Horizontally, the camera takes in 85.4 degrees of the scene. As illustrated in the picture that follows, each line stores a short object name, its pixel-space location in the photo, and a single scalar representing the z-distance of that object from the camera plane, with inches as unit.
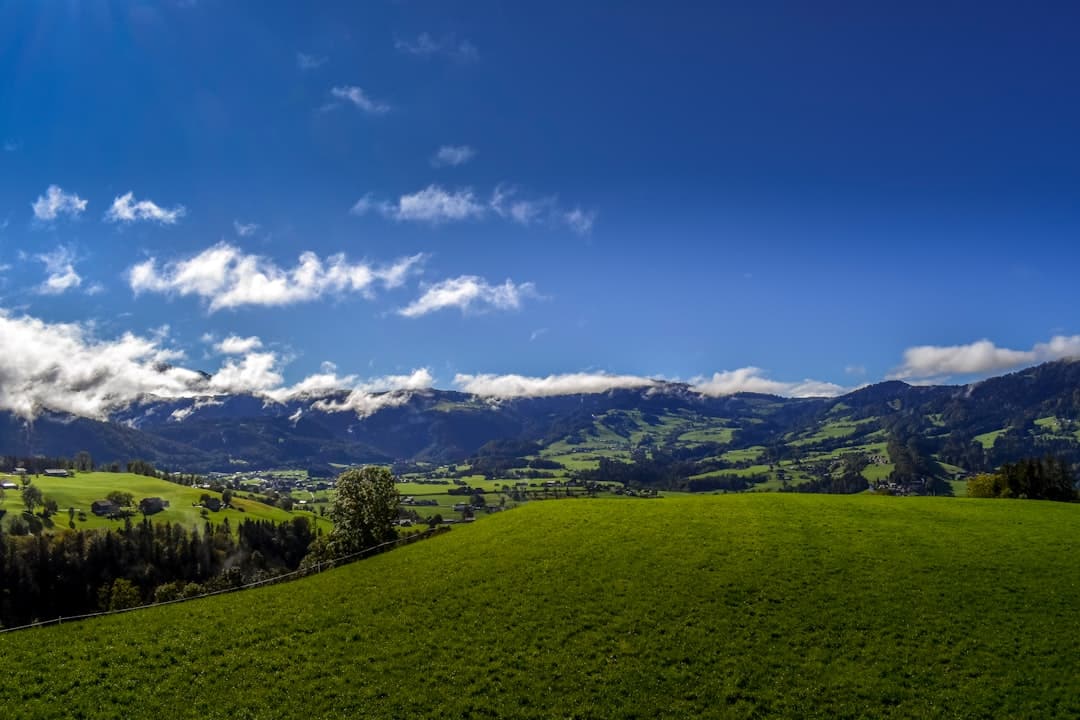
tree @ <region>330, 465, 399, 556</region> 3373.5
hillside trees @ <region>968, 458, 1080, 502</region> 3993.6
